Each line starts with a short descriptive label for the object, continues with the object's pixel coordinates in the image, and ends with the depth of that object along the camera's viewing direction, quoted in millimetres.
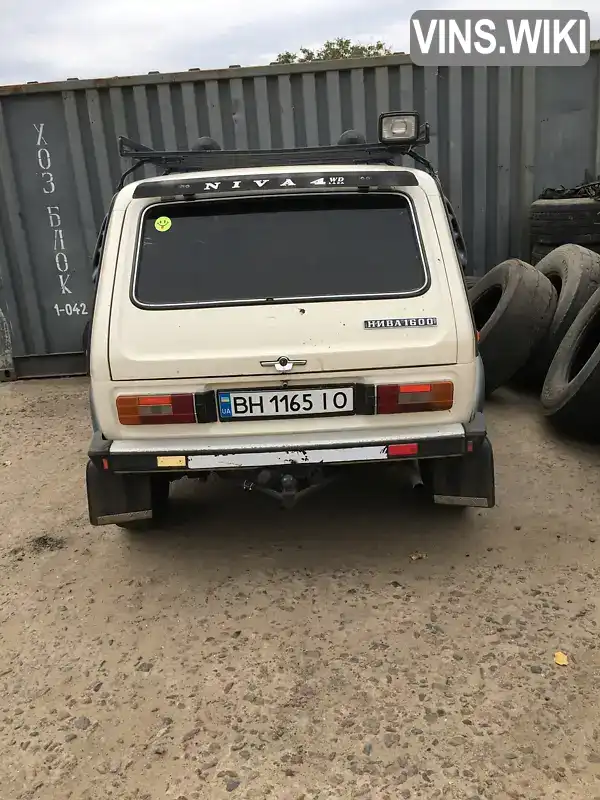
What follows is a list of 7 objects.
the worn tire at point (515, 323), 5043
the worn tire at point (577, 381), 4371
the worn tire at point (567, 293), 5305
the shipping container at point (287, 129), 6637
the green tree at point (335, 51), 30012
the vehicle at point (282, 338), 3027
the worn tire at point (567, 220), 5953
